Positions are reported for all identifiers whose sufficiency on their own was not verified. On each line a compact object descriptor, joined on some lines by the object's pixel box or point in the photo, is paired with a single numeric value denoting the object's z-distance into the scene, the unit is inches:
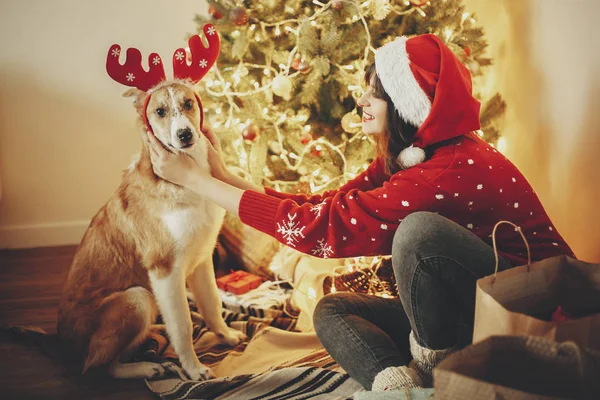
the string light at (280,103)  85.4
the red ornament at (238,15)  81.5
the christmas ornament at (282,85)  84.1
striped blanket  66.4
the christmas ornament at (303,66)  83.3
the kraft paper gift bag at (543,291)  44.6
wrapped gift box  93.9
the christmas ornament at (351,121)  86.1
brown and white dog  64.2
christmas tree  83.4
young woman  51.9
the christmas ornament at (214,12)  85.9
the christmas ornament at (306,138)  88.0
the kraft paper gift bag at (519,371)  36.2
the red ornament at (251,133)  85.4
